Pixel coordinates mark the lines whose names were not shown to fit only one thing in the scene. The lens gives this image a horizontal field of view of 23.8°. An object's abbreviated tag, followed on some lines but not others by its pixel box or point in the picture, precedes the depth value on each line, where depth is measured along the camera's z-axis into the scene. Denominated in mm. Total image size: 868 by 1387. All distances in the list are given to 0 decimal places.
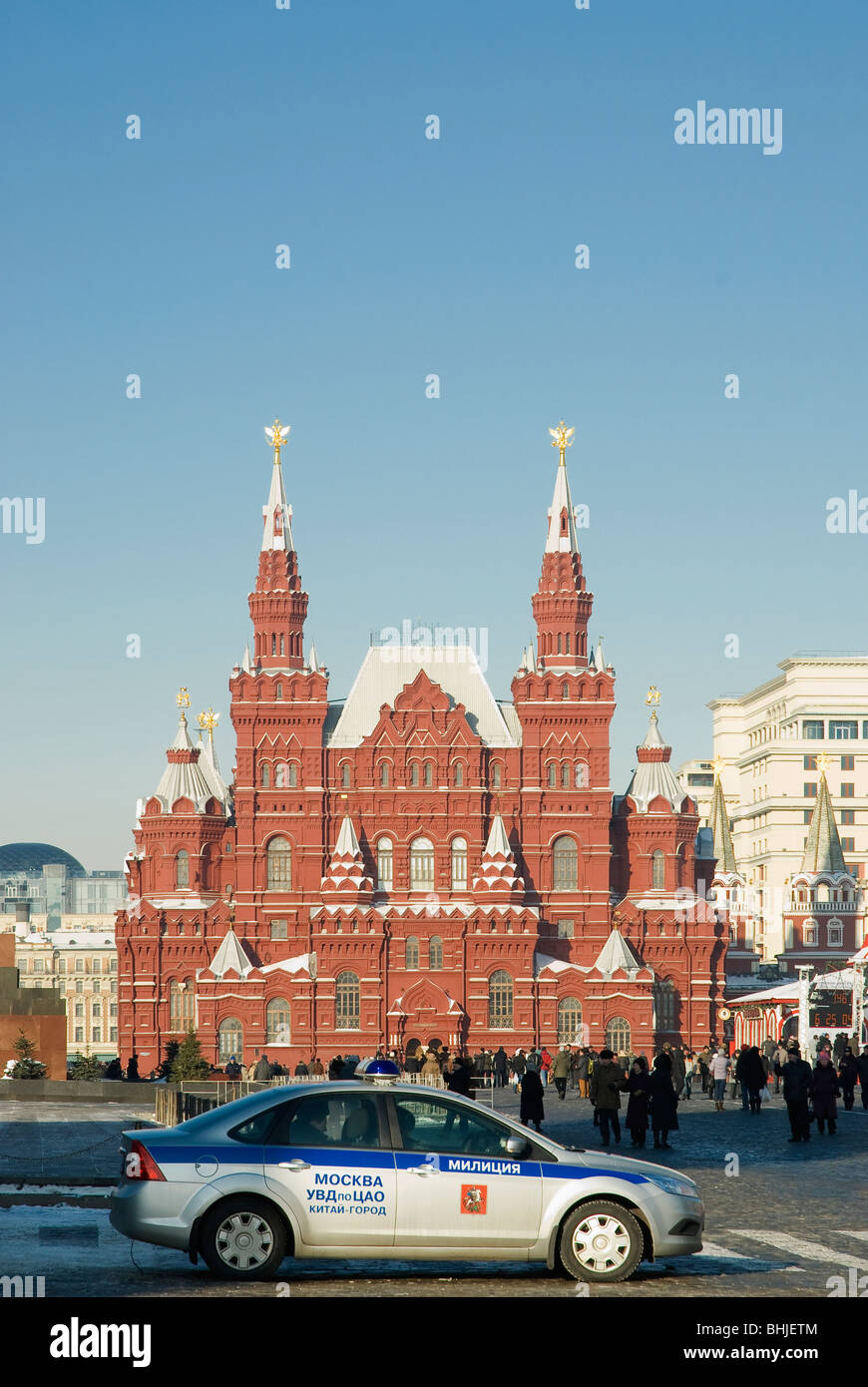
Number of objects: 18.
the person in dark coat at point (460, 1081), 33875
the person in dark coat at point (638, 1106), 31766
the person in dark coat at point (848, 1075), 46375
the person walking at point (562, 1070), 52938
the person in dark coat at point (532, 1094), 33781
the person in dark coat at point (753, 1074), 41750
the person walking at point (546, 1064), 71812
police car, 15383
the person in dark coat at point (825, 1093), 35688
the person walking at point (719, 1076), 44250
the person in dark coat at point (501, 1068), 70094
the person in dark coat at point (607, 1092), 32594
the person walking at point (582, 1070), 52803
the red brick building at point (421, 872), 95312
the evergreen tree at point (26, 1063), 51531
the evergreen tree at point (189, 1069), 64562
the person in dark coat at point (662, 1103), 31625
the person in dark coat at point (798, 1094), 32938
